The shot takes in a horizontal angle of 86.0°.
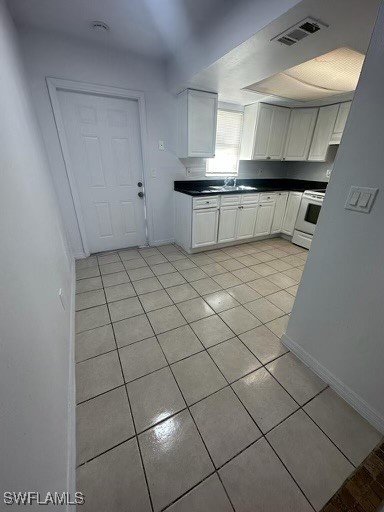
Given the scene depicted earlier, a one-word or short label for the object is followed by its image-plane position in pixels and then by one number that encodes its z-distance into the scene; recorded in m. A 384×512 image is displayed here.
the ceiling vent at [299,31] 1.41
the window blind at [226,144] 3.52
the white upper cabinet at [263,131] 3.40
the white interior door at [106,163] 2.59
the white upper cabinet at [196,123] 2.77
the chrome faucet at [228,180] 3.76
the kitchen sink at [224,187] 3.57
